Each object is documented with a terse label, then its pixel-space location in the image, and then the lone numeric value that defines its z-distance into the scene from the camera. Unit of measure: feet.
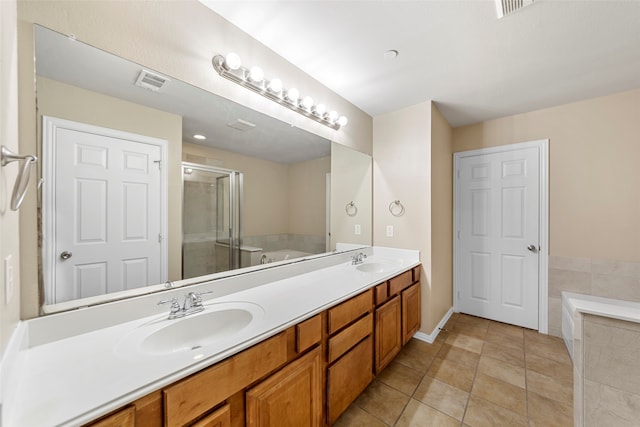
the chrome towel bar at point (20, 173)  2.03
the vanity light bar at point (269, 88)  4.48
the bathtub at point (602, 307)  2.98
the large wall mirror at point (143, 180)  3.03
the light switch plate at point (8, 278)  2.18
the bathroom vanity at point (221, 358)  2.17
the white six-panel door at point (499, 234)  8.60
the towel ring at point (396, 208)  8.24
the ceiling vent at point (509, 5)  4.15
